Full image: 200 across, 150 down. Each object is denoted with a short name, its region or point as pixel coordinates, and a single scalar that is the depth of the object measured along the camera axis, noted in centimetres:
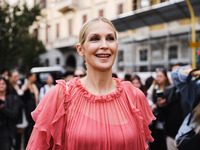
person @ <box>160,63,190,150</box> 381
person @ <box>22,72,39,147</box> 491
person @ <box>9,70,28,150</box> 493
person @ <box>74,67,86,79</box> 460
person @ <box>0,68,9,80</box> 645
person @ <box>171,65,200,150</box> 222
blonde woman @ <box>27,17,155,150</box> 148
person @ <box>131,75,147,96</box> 452
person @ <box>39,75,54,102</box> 529
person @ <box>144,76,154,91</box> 514
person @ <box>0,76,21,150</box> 381
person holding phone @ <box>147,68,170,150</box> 401
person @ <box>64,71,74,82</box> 530
